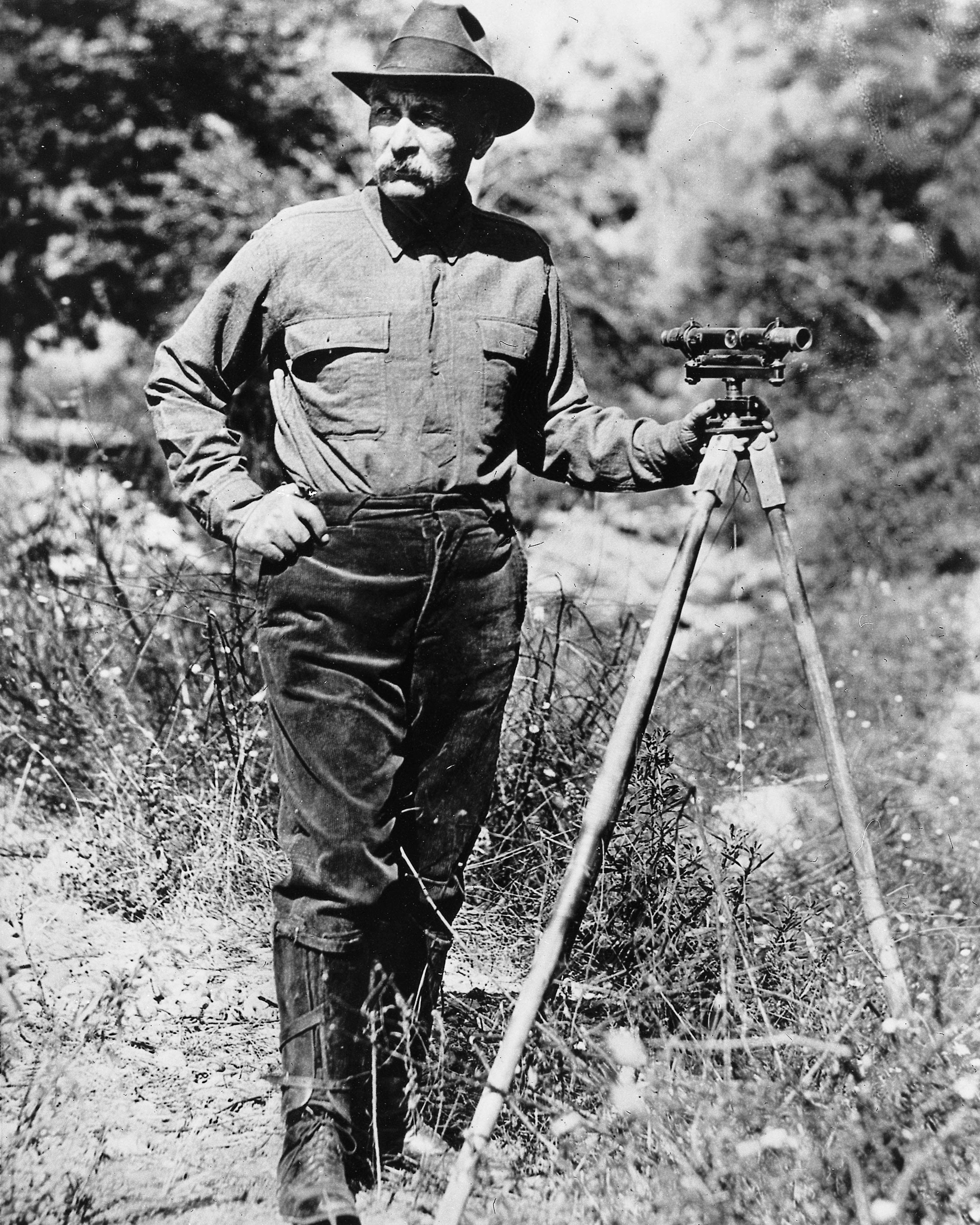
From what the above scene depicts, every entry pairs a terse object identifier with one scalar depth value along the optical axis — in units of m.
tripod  2.32
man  2.57
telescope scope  2.49
